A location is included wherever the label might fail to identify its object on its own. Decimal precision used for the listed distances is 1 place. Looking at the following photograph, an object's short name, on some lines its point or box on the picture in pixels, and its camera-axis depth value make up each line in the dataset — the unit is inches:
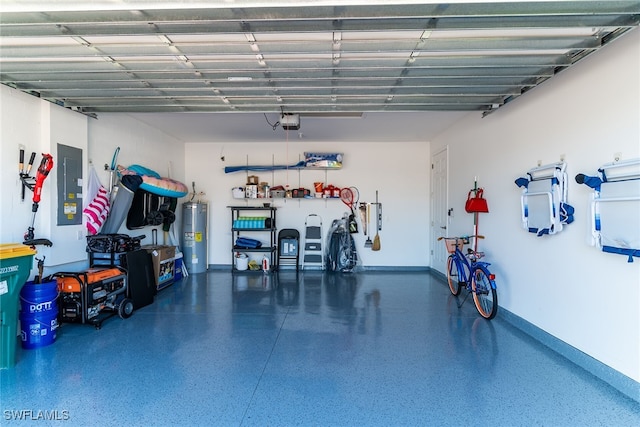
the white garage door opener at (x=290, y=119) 175.6
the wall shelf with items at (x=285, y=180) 266.8
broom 270.8
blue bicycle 151.3
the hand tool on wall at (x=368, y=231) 273.1
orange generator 135.3
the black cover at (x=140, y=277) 163.2
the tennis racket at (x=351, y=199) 269.7
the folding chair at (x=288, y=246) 271.3
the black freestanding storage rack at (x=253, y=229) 262.2
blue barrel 118.8
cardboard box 202.5
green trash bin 103.7
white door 235.1
